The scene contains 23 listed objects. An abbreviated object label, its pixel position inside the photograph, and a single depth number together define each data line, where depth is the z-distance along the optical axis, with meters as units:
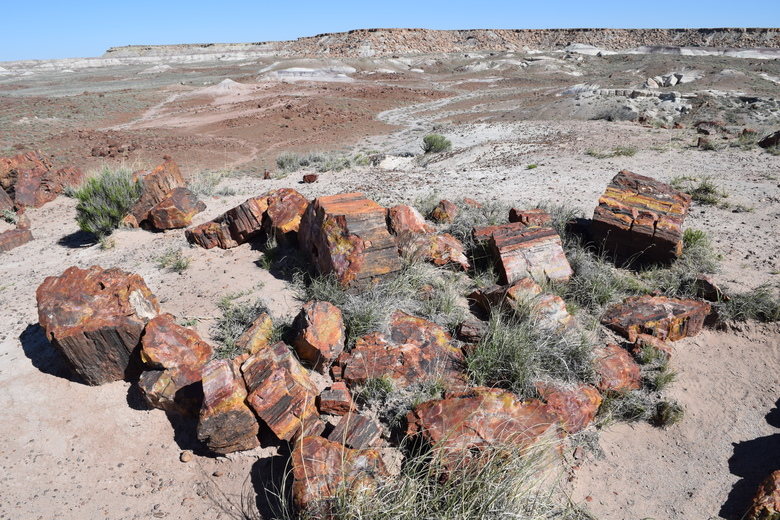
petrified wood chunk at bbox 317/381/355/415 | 3.59
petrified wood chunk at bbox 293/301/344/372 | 4.02
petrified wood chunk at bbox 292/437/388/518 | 2.75
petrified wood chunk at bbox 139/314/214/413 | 3.69
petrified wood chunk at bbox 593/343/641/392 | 4.04
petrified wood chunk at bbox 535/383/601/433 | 3.64
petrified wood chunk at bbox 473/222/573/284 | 5.21
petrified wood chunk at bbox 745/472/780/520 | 2.94
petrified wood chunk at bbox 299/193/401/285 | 4.74
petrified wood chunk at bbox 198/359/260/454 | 3.33
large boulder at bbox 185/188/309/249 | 6.01
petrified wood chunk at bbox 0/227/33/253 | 7.51
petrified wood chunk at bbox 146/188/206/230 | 7.12
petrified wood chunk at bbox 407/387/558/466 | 3.15
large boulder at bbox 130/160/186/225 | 7.56
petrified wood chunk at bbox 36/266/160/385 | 3.92
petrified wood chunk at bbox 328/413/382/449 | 3.22
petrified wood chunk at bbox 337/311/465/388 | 3.89
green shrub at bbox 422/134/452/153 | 14.07
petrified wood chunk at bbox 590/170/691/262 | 5.55
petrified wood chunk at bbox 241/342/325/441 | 3.38
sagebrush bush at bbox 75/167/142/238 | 7.23
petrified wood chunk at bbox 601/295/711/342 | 4.65
